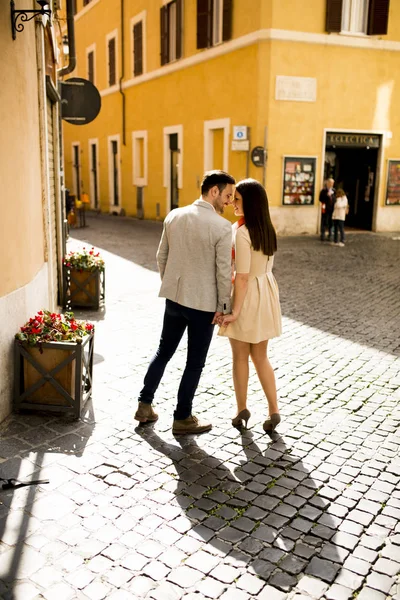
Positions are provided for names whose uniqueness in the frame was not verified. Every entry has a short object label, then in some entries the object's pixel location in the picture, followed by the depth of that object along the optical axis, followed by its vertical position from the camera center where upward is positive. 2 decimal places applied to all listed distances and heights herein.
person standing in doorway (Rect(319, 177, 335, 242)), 15.96 -1.09
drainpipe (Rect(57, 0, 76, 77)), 10.42 +1.97
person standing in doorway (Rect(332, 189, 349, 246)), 14.94 -1.26
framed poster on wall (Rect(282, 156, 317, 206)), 16.64 -0.52
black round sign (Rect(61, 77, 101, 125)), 8.73 +0.77
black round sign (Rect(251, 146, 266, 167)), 16.16 +0.10
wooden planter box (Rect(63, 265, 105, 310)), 8.33 -1.76
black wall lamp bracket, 4.63 +1.07
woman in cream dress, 4.14 -0.97
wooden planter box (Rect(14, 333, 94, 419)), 4.54 -1.63
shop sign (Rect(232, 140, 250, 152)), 16.45 +0.39
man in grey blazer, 4.05 -0.74
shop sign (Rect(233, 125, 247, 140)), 16.45 +0.73
